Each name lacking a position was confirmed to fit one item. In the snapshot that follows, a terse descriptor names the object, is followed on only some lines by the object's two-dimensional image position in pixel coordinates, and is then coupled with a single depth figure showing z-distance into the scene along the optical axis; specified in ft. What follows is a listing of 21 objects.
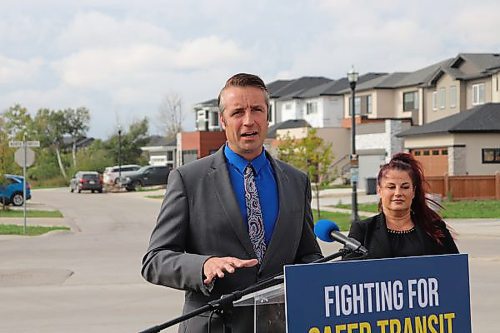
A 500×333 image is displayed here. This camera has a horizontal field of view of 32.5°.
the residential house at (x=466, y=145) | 140.77
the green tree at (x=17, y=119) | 180.20
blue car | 122.62
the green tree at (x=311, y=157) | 96.32
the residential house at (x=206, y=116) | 287.28
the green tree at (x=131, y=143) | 304.50
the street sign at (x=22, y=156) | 82.07
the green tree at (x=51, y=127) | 348.53
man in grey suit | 11.14
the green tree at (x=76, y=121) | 388.16
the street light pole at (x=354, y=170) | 85.35
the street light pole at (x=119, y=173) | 212.50
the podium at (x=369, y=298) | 9.67
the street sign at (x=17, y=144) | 83.75
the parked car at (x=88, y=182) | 200.44
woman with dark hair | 17.34
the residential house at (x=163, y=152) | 302.45
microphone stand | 9.66
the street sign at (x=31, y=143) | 83.20
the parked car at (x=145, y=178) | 209.77
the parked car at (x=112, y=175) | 215.51
